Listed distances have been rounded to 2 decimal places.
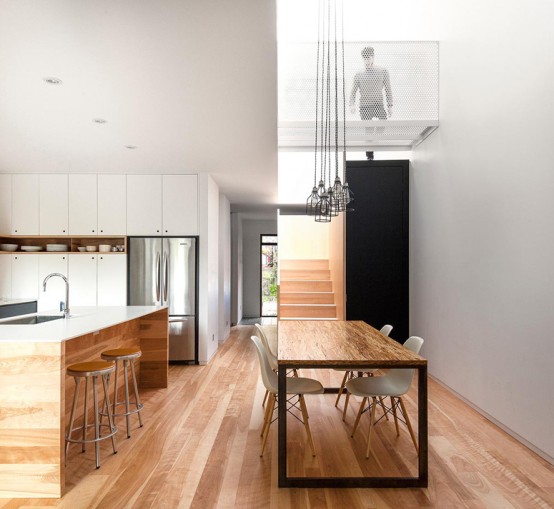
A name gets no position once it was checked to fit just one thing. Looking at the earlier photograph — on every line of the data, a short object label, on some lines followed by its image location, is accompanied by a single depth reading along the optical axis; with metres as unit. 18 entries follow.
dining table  2.71
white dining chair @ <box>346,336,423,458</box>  3.19
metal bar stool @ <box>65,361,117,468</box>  3.03
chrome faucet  3.83
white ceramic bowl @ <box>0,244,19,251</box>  6.11
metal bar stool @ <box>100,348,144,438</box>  3.63
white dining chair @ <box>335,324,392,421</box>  4.20
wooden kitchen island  2.61
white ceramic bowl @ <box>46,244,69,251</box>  6.22
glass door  12.60
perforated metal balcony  5.39
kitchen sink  3.74
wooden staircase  7.62
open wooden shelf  6.37
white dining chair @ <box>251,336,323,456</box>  3.21
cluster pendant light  3.59
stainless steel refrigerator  6.16
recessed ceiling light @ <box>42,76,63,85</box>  3.14
